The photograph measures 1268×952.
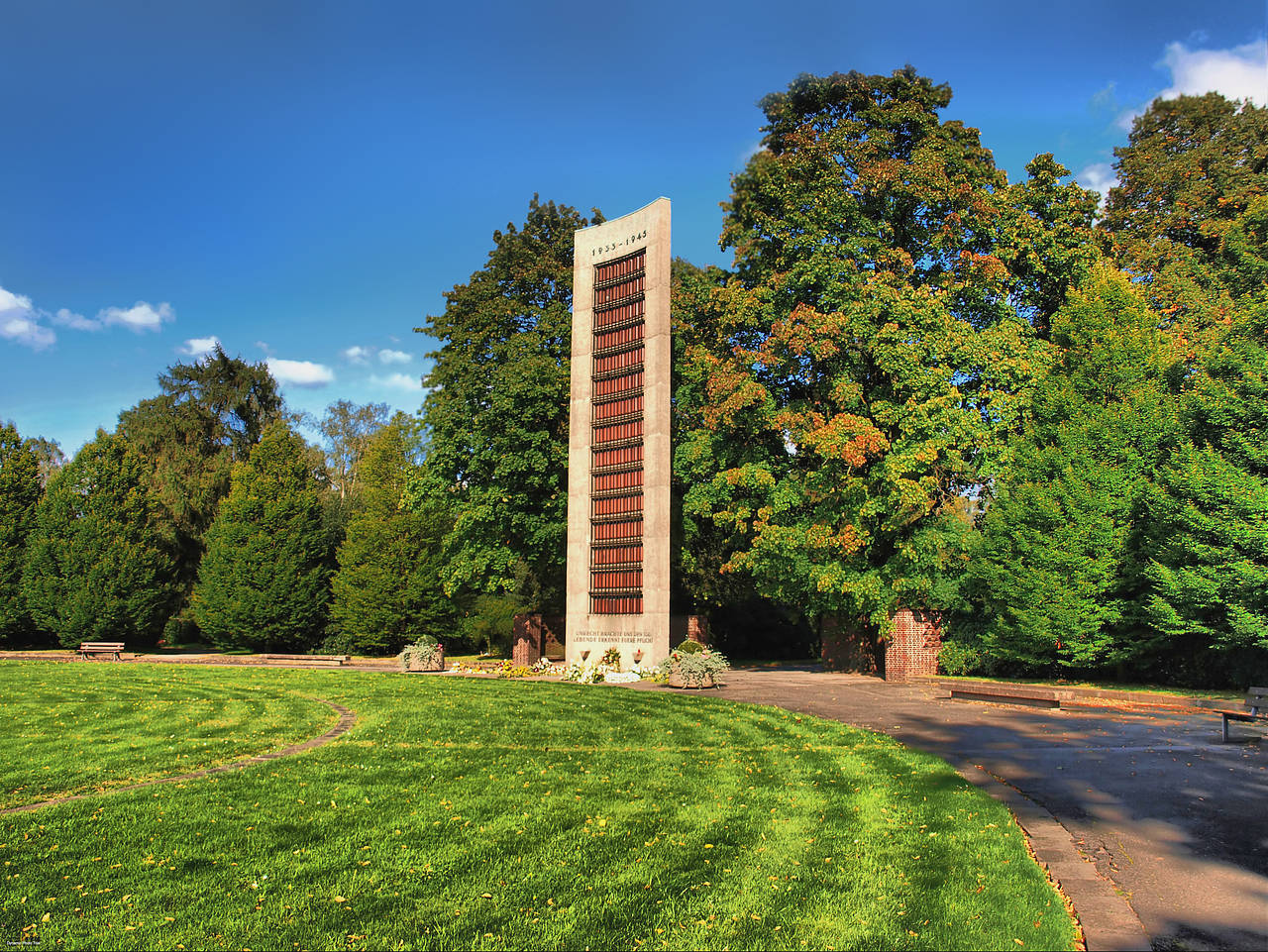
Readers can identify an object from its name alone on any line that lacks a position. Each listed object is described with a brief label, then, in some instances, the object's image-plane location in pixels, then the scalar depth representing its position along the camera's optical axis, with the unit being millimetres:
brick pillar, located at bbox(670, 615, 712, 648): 34531
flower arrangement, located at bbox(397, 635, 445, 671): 27938
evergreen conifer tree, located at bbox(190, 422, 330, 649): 38750
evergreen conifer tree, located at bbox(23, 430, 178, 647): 38969
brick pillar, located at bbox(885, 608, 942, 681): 26406
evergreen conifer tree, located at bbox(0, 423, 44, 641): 39625
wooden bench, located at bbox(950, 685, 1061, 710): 17703
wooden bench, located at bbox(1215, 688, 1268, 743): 12688
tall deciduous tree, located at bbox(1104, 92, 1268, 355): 25250
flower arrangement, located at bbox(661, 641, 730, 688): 21891
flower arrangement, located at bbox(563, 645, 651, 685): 24375
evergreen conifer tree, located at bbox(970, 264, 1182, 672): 21656
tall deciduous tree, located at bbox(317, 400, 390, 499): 57906
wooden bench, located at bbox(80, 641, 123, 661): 34812
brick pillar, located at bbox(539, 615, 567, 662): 37531
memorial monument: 26578
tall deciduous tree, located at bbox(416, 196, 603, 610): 32281
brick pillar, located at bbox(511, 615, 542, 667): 35656
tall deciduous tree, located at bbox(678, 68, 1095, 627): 25156
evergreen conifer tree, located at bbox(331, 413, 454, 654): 37219
